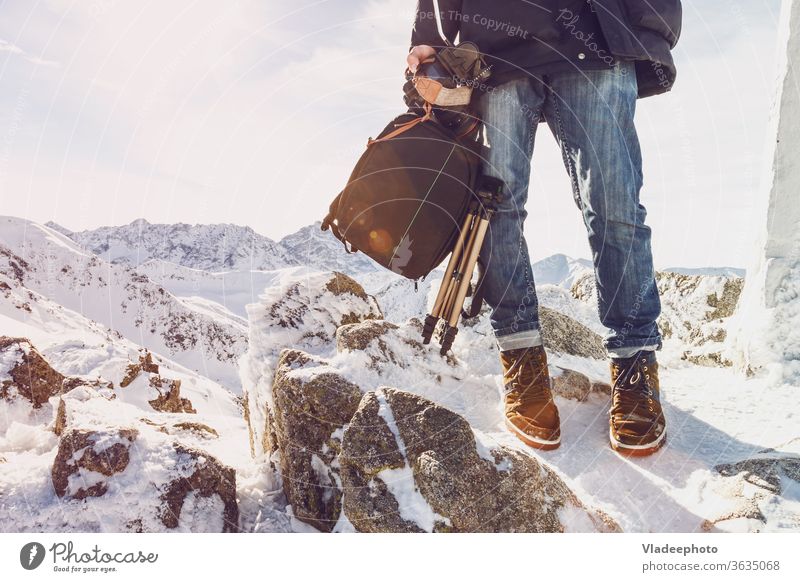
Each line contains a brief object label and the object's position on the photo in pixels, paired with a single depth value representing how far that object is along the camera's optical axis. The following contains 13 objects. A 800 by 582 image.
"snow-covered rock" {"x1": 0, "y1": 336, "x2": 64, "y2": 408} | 3.47
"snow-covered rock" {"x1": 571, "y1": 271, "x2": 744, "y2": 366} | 3.76
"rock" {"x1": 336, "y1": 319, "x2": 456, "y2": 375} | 2.80
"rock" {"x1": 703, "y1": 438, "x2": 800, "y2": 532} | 1.64
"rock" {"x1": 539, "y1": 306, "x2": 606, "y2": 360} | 3.58
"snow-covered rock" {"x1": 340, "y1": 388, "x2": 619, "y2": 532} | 1.67
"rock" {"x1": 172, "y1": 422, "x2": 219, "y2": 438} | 2.71
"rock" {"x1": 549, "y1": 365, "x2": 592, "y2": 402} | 2.76
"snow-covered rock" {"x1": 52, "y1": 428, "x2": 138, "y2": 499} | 1.83
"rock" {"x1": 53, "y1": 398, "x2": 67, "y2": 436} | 2.76
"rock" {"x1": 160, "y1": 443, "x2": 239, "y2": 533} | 1.85
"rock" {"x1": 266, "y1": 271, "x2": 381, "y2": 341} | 3.44
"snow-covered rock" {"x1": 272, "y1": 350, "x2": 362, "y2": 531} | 2.03
